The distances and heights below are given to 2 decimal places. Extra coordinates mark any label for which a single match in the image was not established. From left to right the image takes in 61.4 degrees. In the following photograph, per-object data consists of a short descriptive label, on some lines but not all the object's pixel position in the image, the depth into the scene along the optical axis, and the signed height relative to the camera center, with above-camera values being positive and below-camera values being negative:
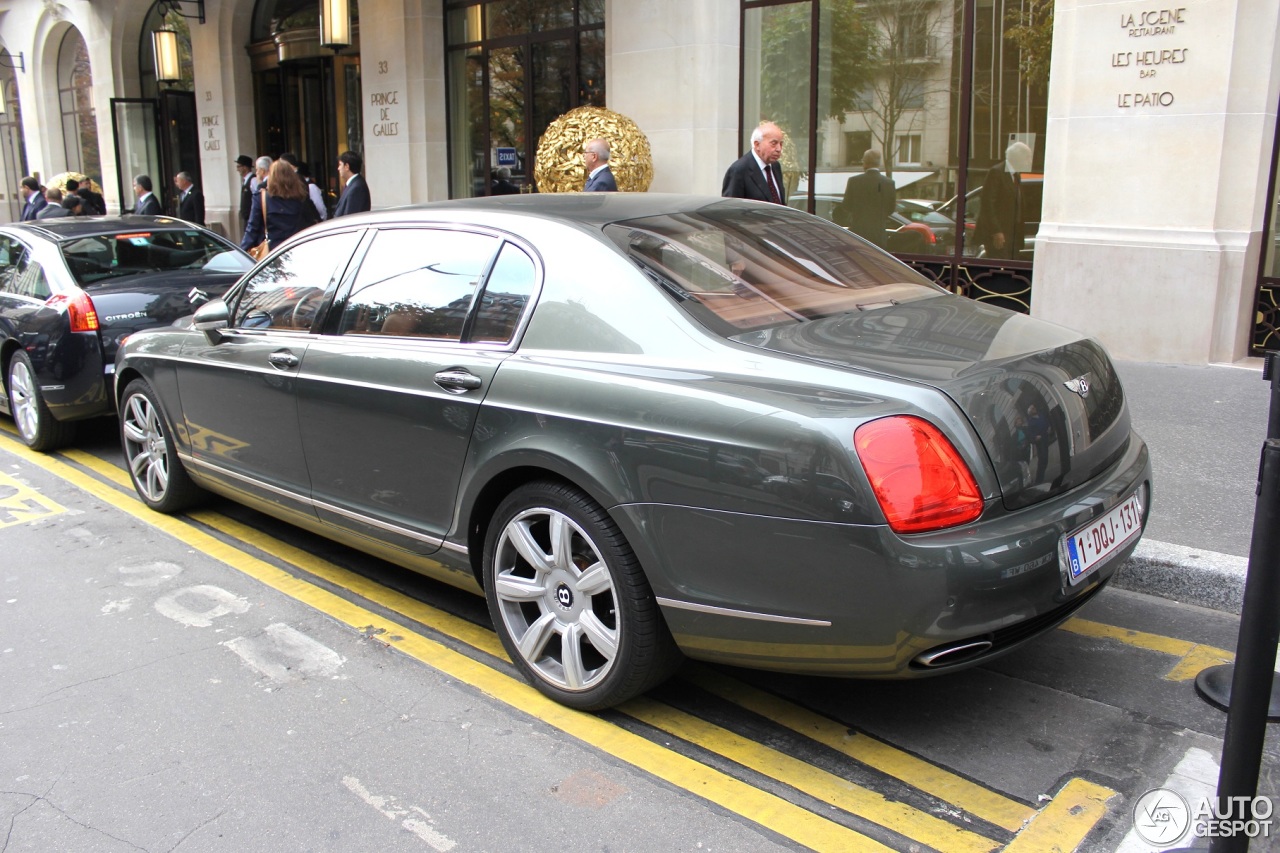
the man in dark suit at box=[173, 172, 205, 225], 15.03 -0.24
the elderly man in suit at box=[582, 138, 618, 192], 9.04 +0.12
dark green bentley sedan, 2.86 -0.76
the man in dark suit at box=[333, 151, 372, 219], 11.38 -0.08
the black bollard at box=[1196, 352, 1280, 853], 2.32 -1.02
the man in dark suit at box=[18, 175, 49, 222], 16.09 -0.27
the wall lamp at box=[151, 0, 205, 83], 17.58 +2.02
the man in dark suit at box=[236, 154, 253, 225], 14.93 +0.10
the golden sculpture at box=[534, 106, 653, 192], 10.77 +0.32
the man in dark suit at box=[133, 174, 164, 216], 14.60 -0.25
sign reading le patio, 7.98 +0.93
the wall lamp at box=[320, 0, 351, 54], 13.31 +1.93
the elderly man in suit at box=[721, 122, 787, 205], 8.21 +0.09
